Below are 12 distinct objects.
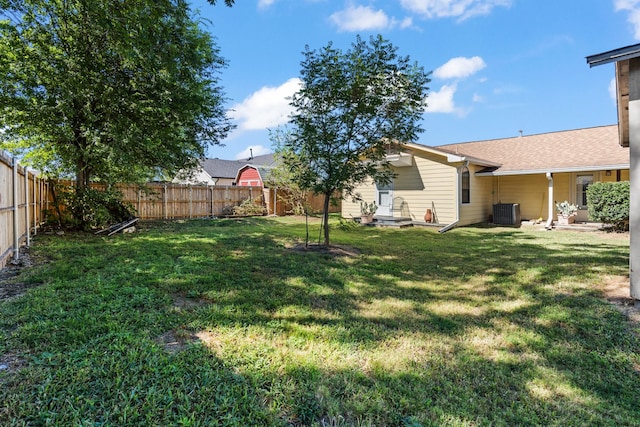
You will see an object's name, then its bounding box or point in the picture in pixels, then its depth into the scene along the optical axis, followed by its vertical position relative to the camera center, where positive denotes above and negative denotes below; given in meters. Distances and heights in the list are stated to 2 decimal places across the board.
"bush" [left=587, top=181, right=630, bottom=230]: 10.31 +0.14
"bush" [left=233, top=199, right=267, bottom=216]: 17.58 +0.18
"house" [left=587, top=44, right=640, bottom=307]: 3.84 +0.82
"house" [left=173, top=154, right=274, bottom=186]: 31.69 +4.29
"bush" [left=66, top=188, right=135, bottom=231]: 9.22 +0.19
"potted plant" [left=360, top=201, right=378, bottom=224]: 14.23 -0.07
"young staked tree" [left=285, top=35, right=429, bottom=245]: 6.77 +2.18
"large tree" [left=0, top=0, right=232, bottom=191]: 7.45 +3.02
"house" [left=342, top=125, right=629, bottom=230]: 12.42 +1.22
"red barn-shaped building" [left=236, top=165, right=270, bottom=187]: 25.05 +2.97
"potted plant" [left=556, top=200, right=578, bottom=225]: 12.24 -0.21
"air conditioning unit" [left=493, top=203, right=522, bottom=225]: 13.17 -0.23
